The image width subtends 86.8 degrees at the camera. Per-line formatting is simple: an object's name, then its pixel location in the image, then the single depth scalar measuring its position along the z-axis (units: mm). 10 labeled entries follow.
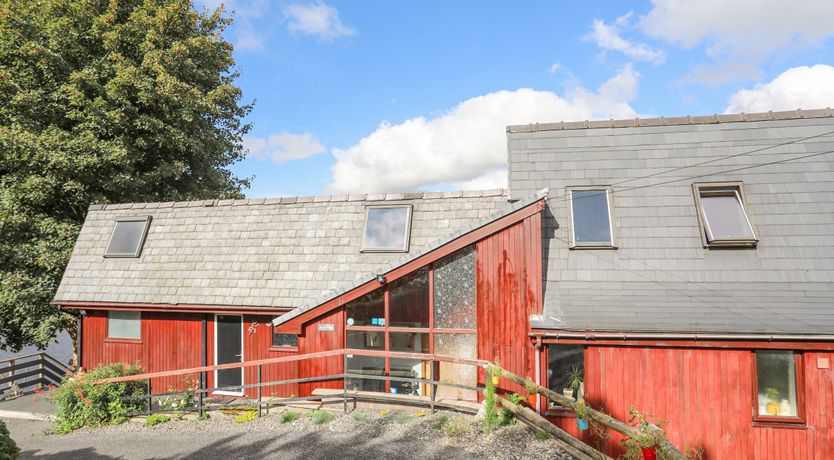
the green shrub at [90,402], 10367
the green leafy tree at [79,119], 14977
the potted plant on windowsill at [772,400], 7879
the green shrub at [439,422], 7984
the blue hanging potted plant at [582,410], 6406
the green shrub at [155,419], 10234
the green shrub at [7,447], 6095
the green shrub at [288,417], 9109
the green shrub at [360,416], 8562
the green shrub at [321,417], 8750
